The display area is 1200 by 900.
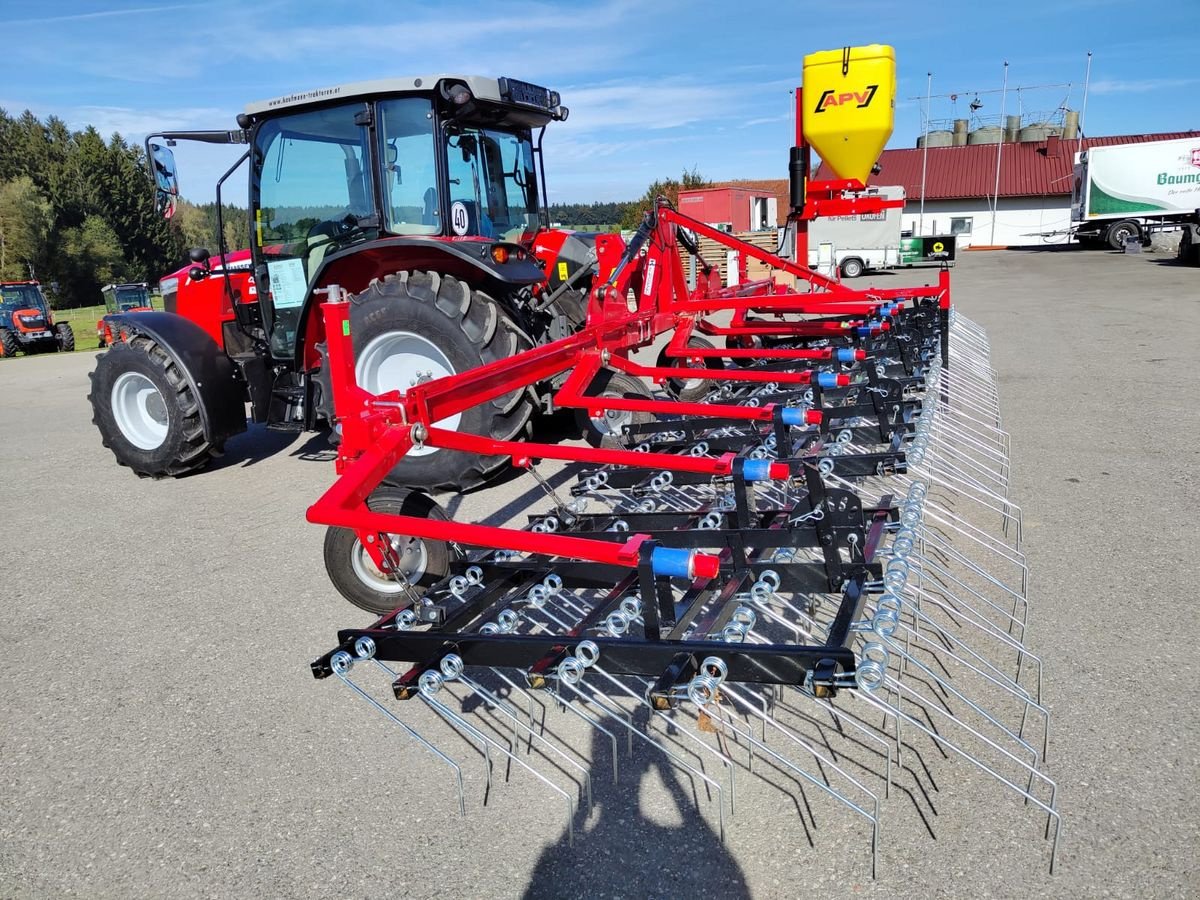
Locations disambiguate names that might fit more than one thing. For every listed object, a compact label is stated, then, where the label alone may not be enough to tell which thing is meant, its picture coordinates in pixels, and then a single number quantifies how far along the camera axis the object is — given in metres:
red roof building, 33.44
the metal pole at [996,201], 33.72
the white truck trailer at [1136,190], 23.81
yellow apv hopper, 5.97
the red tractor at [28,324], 15.31
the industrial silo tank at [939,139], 37.19
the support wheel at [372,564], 2.70
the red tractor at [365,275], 4.12
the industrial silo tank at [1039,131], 35.34
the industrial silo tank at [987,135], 36.72
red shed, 23.98
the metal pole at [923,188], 32.91
